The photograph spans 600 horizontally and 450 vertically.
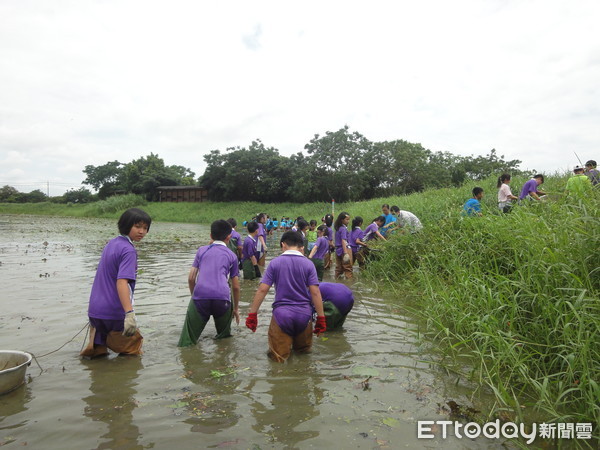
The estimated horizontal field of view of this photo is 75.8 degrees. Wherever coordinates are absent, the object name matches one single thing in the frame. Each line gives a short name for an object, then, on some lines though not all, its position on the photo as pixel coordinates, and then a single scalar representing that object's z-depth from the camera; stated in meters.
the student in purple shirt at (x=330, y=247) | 11.11
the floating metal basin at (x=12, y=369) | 3.40
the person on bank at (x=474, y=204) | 8.56
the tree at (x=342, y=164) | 39.53
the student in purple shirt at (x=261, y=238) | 10.11
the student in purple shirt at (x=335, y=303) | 5.68
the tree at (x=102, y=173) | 78.06
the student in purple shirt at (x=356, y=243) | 10.40
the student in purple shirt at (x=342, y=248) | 9.47
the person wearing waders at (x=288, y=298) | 4.46
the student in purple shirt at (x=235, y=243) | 9.11
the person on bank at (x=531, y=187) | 9.17
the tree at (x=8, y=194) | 66.62
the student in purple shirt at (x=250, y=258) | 9.66
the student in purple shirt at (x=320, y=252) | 9.22
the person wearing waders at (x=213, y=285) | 4.81
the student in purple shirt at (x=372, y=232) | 10.34
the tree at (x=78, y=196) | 65.62
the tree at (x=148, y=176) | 56.44
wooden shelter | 53.31
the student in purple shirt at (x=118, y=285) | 3.97
